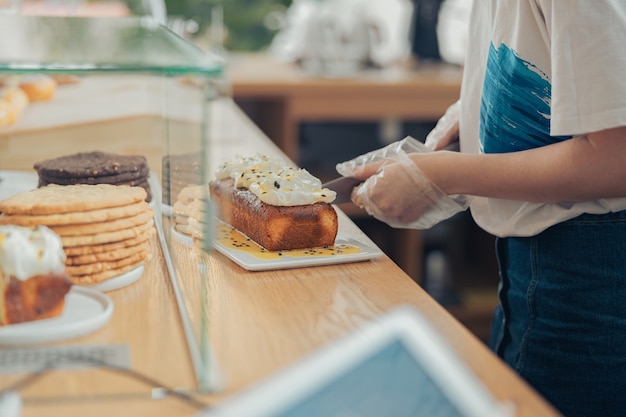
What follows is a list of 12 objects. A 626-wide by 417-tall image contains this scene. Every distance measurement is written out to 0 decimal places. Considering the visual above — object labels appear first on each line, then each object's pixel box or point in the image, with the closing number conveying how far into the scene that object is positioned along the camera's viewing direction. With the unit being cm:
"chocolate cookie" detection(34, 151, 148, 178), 124
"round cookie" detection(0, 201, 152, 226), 106
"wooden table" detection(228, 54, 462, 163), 324
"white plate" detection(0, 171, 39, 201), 120
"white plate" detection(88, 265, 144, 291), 110
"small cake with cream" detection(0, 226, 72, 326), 97
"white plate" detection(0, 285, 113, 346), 96
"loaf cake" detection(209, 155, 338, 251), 130
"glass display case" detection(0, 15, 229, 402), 88
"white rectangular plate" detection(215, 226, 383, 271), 122
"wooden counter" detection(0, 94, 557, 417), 85
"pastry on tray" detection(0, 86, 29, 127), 162
